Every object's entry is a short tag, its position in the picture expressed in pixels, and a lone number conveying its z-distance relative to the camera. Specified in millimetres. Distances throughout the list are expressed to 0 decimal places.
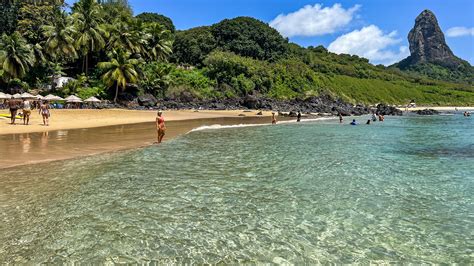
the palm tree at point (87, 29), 56156
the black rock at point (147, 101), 56438
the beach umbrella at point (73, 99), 46469
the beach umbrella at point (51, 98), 45262
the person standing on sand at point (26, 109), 27078
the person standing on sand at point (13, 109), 26922
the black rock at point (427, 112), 83125
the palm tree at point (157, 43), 68562
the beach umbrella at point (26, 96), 43403
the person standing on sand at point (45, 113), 28484
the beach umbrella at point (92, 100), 47781
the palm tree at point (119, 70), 53000
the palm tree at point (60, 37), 53188
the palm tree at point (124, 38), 60469
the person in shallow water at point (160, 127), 21411
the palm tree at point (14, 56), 48969
